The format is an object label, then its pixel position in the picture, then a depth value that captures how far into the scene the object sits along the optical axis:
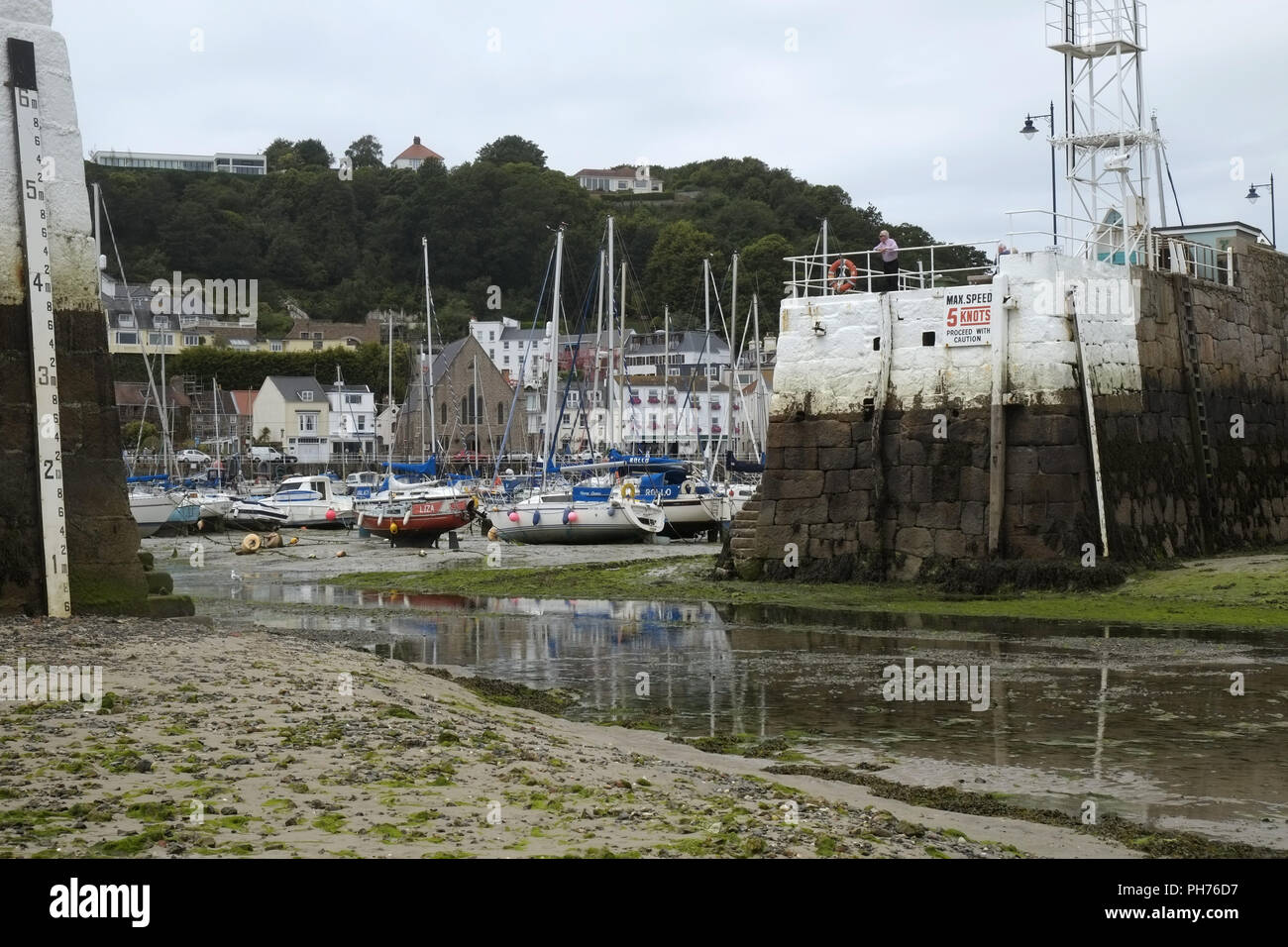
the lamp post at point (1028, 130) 36.78
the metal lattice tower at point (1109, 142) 31.31
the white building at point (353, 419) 128.88
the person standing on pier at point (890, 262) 29.39
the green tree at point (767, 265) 122.88
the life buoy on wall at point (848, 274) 30.88
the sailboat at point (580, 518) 50.12
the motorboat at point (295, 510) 68.12
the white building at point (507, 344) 148.75
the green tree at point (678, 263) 138.12
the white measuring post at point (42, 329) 16.97
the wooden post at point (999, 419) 26.97
